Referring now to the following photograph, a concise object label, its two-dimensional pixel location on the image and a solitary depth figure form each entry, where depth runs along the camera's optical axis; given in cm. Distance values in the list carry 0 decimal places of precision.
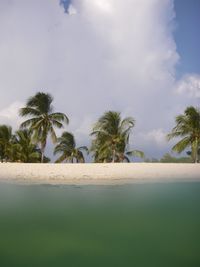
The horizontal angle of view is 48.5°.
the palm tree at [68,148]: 1797
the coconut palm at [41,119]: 1554
